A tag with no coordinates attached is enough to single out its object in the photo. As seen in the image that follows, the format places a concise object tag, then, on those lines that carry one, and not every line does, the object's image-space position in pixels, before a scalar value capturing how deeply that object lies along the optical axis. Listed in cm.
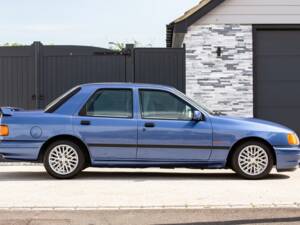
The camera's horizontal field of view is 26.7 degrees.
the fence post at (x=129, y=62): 1424
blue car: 994
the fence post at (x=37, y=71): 1420
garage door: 1442
